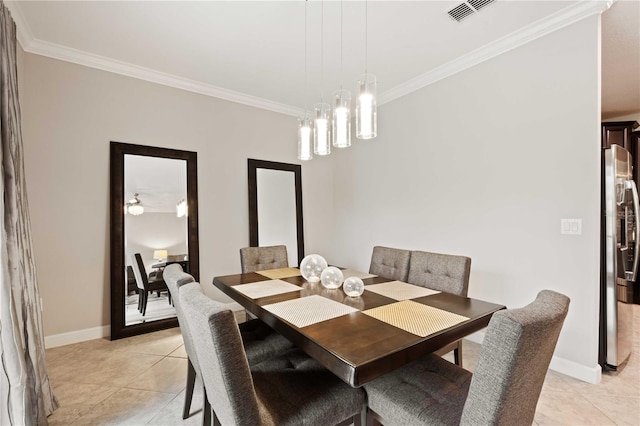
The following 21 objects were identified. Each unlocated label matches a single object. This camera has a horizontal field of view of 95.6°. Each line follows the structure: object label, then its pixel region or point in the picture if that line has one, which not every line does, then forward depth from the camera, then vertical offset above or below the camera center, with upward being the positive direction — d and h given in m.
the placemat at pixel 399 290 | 1.65 -0.46
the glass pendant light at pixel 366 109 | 1.71 +0.63
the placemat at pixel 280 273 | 2.18 -0.46
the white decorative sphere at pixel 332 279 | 1.81 -0.40
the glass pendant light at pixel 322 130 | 1.97 +0.58
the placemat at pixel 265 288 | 1.71 -0.46
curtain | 1.38 -0.40
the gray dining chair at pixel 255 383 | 0.91 -0.71
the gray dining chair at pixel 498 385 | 0.81 -0.53
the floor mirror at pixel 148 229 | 2.85 -0.15
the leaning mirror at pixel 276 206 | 3.70 +0.11
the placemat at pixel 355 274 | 2.12 -0.46
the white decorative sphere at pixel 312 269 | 1.98 -0.37
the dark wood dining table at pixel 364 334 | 0.94 -0.46
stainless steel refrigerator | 2.09 -0.32
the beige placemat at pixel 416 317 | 1.17 -0.46
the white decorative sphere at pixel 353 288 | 1.62 -0.42
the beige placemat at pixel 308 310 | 1.27 -0.46
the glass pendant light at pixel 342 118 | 1.81 +0.61
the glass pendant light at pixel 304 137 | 2.12 +0.57
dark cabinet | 3.51 +0.97
